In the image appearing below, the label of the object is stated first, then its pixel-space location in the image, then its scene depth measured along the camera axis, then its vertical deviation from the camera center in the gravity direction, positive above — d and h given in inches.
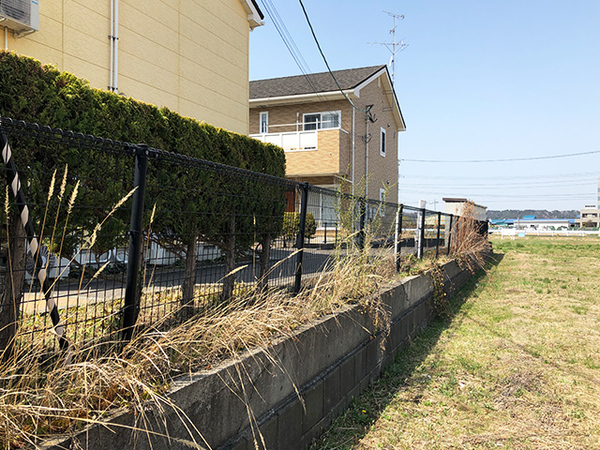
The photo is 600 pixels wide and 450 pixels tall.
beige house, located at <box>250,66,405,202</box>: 706.2 +187.8
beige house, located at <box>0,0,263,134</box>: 262.7 +132.1
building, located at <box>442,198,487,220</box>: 915.4 +50.2
